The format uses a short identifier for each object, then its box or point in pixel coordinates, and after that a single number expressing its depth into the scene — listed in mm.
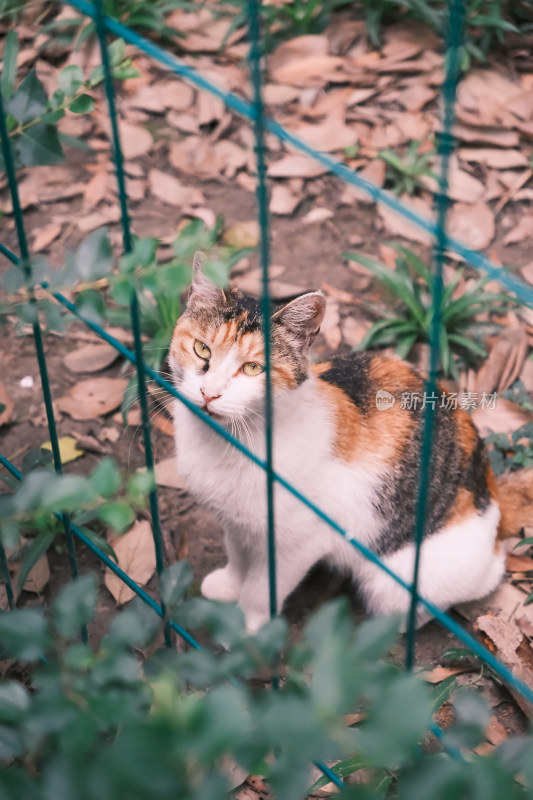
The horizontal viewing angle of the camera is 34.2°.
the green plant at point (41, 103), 1457
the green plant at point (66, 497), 1034
